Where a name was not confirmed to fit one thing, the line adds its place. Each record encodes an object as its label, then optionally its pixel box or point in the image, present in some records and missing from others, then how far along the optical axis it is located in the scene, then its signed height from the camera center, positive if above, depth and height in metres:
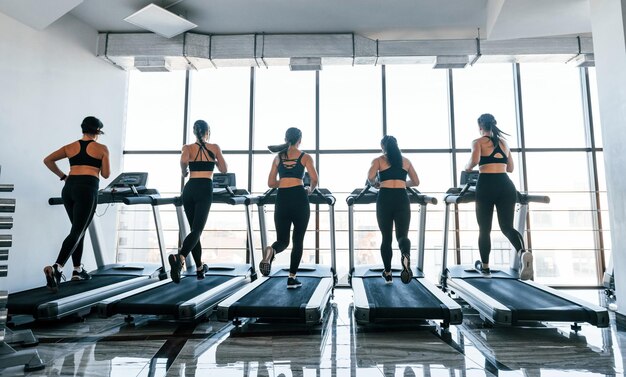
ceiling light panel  4.02 +2.30
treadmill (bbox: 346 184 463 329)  2.40 -0.54
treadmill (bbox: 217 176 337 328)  2.46 -0.55
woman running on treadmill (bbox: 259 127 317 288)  2.96 +0.24
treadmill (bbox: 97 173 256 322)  2.58 -0.56
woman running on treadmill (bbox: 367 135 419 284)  3.00 +0.27
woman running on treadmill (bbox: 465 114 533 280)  3.10 +0.37
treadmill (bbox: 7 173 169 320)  2.63 -0.55
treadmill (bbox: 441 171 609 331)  2.36 -0.54
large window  5.03 +1.25
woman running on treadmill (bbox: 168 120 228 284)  3.13 +0.45
